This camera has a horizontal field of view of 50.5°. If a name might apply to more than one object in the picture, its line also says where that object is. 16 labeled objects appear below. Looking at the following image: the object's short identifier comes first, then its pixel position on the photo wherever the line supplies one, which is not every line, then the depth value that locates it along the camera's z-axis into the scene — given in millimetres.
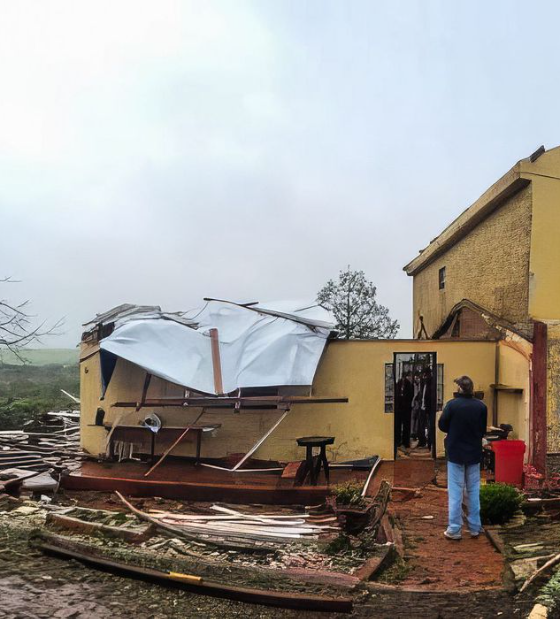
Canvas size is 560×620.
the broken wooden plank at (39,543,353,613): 4410
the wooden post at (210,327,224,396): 10555
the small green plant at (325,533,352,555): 6098
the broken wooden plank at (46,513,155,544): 6543
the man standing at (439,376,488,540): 6629
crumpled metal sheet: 10617
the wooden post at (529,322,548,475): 10234
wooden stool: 9466
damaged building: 10523
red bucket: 9336
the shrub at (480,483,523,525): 7168
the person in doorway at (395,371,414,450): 13820
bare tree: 13617
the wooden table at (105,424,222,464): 10859
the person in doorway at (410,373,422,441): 14219
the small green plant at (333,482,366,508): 7676
